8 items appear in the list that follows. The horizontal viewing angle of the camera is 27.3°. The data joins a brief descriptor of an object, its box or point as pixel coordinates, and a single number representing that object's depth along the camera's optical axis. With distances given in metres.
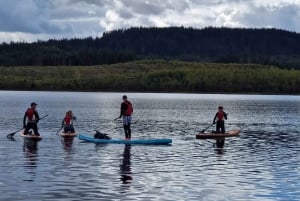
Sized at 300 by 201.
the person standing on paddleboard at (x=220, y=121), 49.59
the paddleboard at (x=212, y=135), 49.69
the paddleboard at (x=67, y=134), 48.25
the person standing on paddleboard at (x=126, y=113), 43.38
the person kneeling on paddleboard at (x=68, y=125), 48.56
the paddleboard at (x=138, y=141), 43.25
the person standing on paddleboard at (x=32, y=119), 44.94
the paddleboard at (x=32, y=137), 45.66
